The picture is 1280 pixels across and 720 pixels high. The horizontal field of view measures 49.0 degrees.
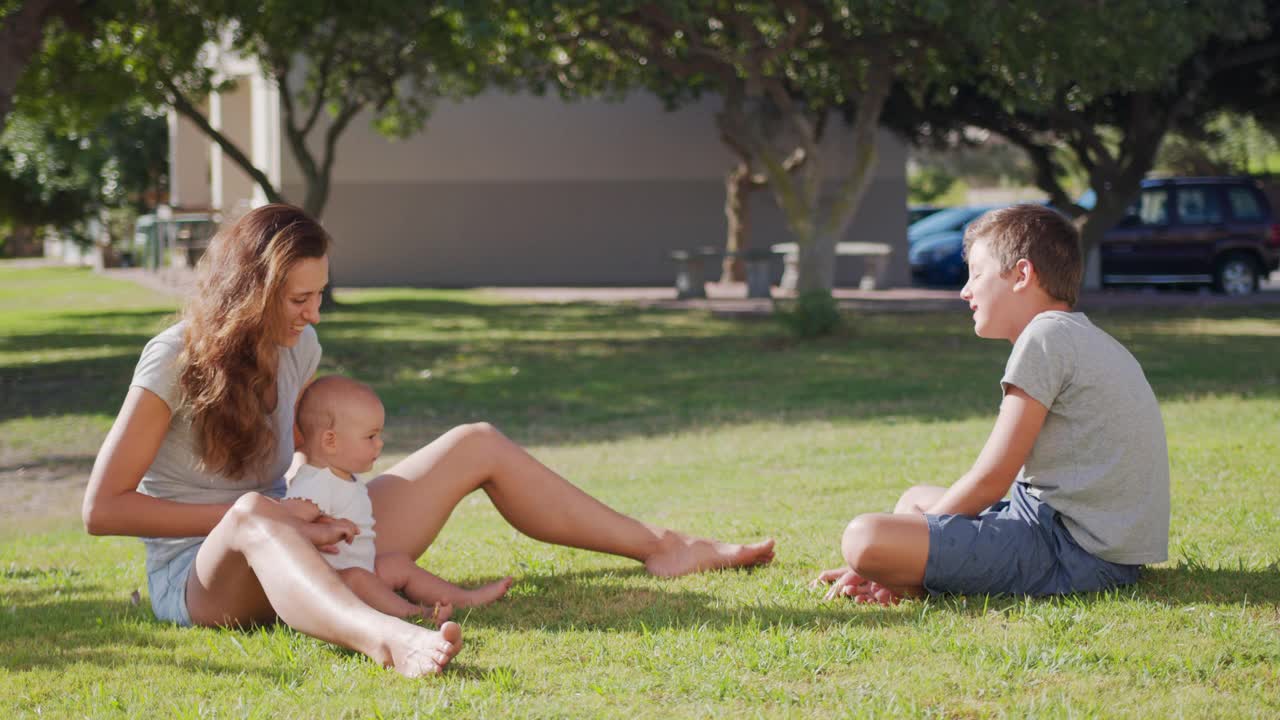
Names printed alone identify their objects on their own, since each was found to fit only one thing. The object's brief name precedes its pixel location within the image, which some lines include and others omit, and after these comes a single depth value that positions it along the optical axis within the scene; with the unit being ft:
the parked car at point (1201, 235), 76.02
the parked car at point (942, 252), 90.12
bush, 52.85
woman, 11.62
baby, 12.69
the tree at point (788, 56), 50.19
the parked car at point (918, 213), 110.52
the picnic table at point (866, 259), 82.28
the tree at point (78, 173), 121.70
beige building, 99.86
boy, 12.73
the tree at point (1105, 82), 47.01
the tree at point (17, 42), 43.09
